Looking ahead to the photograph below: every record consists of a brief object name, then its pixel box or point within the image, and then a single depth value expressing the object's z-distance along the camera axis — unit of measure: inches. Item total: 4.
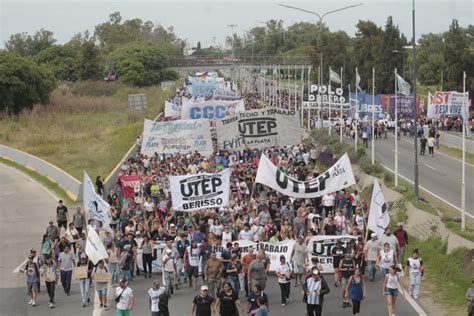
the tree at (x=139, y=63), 5088.6
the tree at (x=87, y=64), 4995.1
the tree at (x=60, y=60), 4987.7
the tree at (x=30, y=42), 7135.8
